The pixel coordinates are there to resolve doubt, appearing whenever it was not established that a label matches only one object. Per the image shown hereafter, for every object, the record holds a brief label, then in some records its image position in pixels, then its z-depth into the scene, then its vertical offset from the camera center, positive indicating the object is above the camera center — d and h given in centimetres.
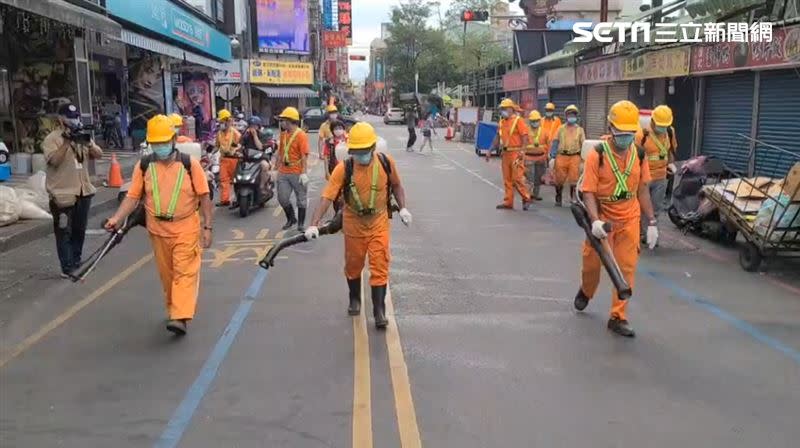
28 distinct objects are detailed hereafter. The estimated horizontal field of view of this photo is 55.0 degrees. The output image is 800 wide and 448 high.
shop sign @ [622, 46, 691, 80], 1656 +84
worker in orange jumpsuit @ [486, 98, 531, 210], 1357 -92
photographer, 808 -75
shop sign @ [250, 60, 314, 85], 5625 +225
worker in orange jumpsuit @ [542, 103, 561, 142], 1496 -46
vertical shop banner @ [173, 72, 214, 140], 3261 +28
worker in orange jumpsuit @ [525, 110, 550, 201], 1452 -91
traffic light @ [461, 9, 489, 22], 4419 +488
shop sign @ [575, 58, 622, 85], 2088 +84
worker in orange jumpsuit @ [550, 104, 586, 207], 1349 -86
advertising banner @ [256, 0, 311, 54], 6119 +614
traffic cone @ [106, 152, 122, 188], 1584 -150
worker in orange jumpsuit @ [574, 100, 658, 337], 634 -73
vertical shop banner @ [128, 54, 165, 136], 2631 +50
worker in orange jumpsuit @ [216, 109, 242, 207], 1380 -86
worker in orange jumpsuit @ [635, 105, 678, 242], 958 -58
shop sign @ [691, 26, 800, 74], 1238 +83
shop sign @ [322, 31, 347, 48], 9538 +776
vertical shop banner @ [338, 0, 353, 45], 10425 +1150
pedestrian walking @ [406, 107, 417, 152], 3066 -102
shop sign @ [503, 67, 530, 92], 3292 +94
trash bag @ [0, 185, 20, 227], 1073 -145
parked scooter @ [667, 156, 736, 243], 1044 -146
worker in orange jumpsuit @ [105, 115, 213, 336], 613 -88
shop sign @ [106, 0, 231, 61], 1906 +237
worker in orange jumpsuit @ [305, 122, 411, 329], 634 -83
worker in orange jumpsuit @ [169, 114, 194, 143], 1037 -28
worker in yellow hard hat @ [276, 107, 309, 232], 1127 -87
